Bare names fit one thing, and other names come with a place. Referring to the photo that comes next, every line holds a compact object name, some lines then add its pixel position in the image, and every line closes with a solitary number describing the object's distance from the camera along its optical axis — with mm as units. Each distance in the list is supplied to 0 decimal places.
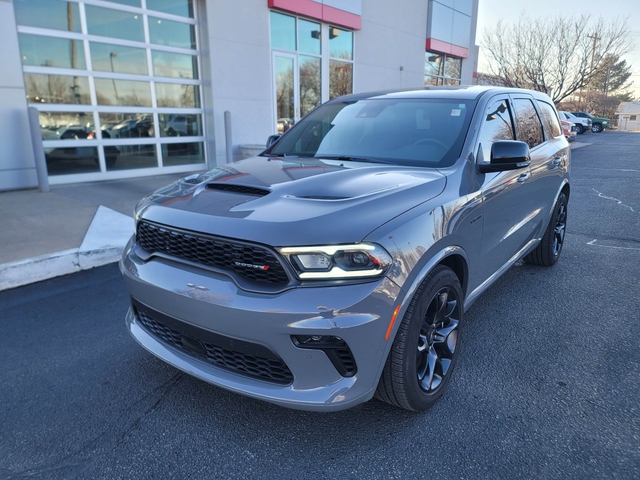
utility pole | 37406
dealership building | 8227
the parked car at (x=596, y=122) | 39288
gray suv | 2053
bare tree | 37094
